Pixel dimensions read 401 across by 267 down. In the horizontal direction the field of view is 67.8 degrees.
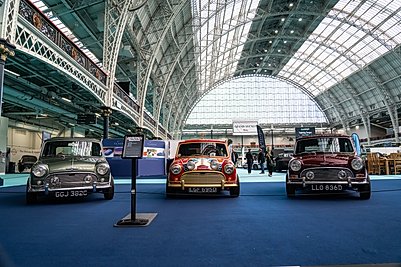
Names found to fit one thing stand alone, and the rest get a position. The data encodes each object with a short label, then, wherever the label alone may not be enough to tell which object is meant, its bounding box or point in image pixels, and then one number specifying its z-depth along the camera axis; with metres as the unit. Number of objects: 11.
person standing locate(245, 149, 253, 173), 22.63
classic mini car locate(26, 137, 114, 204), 6.78
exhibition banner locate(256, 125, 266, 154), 21.42
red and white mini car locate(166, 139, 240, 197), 7.68
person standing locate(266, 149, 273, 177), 18.29
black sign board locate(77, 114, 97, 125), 19.73
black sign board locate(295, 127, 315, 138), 33.00
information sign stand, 4.71
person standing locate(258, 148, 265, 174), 20.71
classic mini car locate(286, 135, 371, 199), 7.06
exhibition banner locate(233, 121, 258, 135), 36.34
